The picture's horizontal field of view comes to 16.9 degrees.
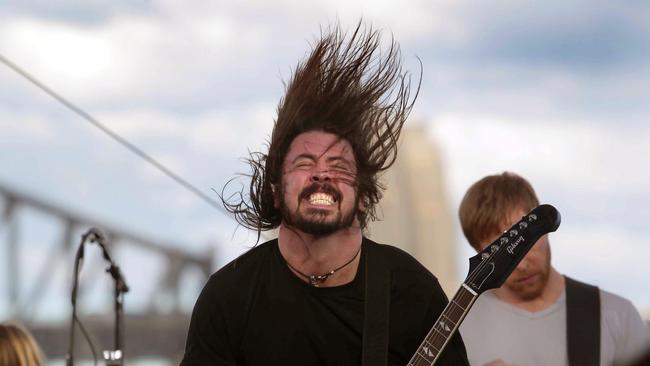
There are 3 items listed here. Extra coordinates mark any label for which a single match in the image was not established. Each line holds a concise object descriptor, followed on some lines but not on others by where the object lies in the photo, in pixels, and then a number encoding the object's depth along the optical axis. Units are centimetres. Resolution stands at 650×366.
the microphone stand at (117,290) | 858
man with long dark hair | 604
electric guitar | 626
